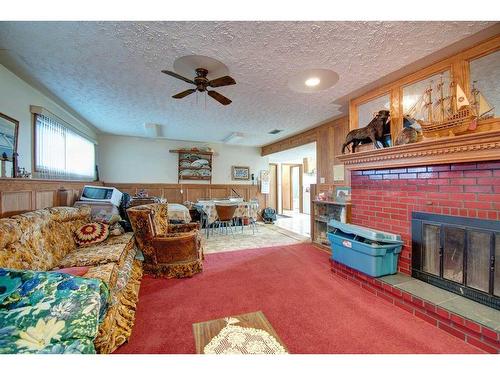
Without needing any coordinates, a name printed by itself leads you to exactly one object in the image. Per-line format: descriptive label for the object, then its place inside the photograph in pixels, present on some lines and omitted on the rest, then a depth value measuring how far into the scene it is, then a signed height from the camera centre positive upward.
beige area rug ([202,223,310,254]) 3.90 -1.14
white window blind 2.69 +0.57
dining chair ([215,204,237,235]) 4.33 -0.55
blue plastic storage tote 2.19 -0.72
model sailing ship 1.72 +0.66
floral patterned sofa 1.47 -0.67
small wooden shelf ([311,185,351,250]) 3.53 -0.55
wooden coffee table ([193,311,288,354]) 1.43 -1.12
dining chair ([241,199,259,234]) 4.83 -0.56
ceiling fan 2.03 +1.05
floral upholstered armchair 2.58 -0.78
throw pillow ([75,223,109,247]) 2.43 -0.56
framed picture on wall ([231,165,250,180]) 6.46 +0.40
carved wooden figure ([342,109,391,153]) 2.43 +0.67
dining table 4.50 -0.54
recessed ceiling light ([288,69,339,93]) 2.22 +1.20
